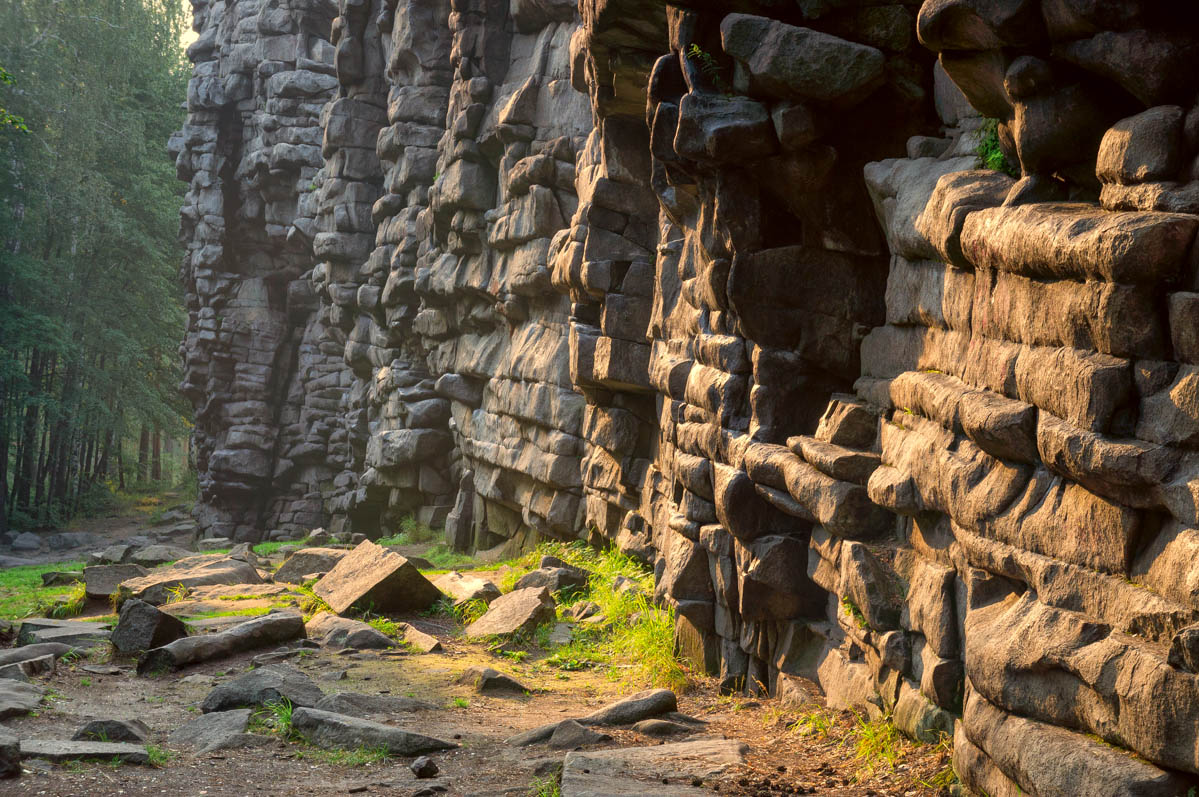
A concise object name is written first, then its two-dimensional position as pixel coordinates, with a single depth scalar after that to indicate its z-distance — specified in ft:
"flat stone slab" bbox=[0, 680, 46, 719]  23.31
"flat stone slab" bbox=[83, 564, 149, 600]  41.60
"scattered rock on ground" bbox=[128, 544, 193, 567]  56.65
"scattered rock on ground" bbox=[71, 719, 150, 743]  21.54
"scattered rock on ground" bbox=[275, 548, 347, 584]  45.88
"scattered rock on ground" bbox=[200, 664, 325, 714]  24.31
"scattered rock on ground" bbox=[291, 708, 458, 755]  20.81
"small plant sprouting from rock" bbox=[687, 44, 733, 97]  24.40
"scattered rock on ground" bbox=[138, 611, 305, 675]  29.45
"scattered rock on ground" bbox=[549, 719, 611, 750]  20.56
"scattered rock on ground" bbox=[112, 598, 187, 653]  30.94
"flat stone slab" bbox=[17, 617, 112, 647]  32.63
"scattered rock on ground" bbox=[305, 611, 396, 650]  32.30
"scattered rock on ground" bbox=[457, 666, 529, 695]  26.73
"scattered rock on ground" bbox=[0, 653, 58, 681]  26.76
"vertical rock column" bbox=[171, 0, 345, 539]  99.71
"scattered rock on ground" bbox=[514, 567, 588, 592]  37.55
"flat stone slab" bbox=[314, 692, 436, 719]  24.23
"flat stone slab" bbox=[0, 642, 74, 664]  28.94
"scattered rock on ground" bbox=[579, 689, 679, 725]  22.02
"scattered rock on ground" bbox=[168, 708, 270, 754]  21.59
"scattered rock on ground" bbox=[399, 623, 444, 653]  32.04
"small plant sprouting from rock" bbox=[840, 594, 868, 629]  19.40
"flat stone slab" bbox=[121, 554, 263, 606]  39.40
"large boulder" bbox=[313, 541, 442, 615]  36.45
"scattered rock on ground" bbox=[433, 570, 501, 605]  37.78
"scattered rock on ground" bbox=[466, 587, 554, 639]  32.96
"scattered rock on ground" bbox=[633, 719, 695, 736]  21.11
